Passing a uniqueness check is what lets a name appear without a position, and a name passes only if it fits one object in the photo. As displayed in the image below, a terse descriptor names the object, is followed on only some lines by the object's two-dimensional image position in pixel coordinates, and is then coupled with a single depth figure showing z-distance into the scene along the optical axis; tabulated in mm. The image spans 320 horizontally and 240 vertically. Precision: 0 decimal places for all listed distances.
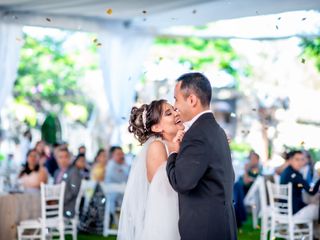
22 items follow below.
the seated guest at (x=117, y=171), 8961
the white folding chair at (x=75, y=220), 7806
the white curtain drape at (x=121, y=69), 10227
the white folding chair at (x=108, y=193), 8344
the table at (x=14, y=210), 6867
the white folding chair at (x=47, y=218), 7020
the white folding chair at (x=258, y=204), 8016
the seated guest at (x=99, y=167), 9102
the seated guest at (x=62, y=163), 8297
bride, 3785
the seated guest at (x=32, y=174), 7691
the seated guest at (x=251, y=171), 9758
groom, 3373
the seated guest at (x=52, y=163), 10062
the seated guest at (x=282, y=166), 8425
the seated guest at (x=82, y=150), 9387
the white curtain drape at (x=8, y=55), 9109
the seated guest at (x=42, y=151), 9641
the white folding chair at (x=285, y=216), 7423
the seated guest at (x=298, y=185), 7527
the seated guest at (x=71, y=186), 7840
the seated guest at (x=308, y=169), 9336
